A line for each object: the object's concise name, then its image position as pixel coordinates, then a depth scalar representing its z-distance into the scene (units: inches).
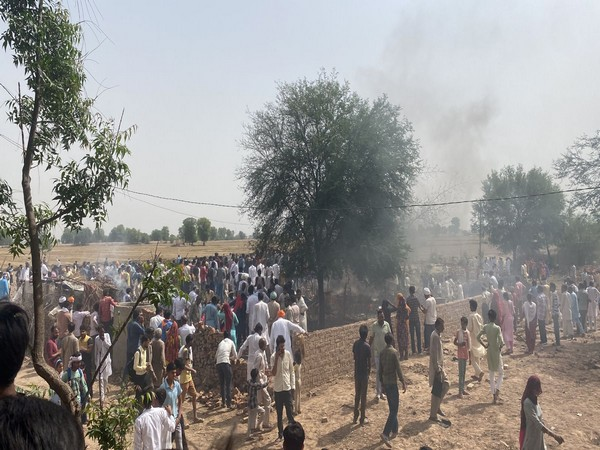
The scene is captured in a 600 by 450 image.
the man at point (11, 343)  74.1
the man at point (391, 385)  359.9
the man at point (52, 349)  425.4
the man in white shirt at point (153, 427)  244.5
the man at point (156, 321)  480.1
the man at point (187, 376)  389.4
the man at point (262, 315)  512.7
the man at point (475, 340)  462.9
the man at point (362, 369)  385.4
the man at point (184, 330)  457.4
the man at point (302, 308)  577.8
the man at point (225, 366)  427.5
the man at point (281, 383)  365.7
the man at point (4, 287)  706.2
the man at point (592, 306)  687.9
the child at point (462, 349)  435.2
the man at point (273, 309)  546.3
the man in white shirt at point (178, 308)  585.0
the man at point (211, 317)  534.9
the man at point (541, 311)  590.6
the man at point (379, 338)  441.5
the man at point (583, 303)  668.2
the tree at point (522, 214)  1620.3
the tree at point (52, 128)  156.2
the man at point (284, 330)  440.1
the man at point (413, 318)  554.6
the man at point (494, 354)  426.9
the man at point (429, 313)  551.8
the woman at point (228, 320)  515.8
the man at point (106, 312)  568.1
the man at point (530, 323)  574.9
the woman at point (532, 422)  266.5
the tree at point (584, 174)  973.2
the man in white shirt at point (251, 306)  529.3
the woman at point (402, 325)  541.0
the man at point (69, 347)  415.8
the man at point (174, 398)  309.4
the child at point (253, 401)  378.6
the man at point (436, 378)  382.9
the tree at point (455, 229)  3123.0
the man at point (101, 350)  429.7
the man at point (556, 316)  605.9
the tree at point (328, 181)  874.1
